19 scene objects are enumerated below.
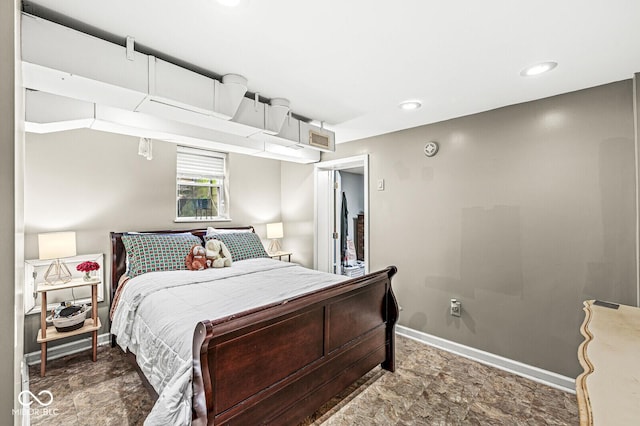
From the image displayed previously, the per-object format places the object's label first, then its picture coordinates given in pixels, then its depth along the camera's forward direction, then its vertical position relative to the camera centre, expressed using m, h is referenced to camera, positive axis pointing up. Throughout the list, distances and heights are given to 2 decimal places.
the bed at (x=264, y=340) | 1.40 -0.78
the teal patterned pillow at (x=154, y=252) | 2.90 -0.37
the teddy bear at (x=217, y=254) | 3.21 -0.42
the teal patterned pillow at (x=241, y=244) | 3.62 -0.37
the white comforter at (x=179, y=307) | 1.41 -0.64
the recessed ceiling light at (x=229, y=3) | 1.36 +1.01
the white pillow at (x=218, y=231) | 3.79 -0.19
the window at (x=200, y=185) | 3.86 +0.45
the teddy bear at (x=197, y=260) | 3.07 -0.47
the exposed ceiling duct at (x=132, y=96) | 1.49 +0.82
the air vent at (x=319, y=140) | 3.00 +0.81
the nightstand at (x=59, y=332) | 2.48 -1.00
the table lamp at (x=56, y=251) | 2.50 -0.29
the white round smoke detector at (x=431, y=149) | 3.14 +0.72
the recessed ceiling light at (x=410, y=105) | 2.61 +1.01
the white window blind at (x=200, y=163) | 3.84 +0.74
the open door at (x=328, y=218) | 4.30 -0.04
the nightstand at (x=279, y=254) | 4.37 -0.58
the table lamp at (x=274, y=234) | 4.49 -0.29
